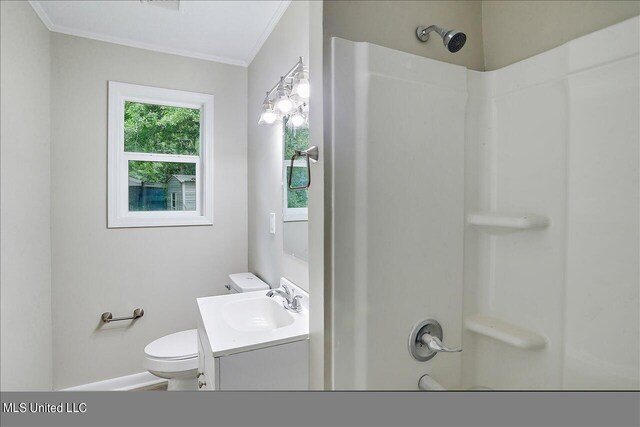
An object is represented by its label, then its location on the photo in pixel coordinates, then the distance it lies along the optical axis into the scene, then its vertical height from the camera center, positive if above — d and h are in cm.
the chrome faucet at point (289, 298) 112 -38
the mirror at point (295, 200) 121 +5
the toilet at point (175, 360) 132 -73
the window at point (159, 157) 170 +34
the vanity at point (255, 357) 79 -43
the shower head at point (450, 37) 67 +42
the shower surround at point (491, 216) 60 -1
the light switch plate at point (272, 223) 153 -7
